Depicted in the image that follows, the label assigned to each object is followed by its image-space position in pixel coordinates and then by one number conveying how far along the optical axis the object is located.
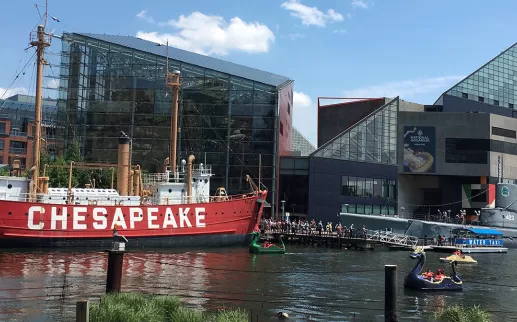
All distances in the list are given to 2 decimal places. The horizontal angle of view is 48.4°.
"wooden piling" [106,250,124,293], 19.36
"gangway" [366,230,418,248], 59.94
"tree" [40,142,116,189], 63.16
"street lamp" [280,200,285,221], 73.75
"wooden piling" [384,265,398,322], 18.55
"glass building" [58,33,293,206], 72.75
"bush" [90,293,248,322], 16.16
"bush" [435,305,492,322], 19.36
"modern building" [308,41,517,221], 78.12
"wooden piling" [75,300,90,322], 12.89
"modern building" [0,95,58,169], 78.44
